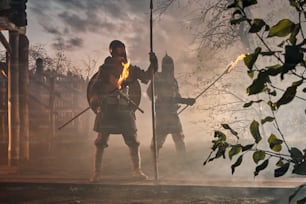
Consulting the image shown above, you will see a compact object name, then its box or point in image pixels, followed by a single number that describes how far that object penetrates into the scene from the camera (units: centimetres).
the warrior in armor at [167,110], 809
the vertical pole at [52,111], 1102
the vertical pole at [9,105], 818
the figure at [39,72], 1247
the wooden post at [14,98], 823
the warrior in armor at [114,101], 647
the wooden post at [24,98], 876
